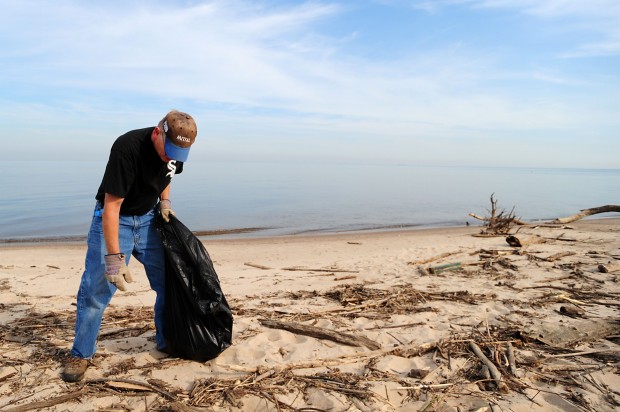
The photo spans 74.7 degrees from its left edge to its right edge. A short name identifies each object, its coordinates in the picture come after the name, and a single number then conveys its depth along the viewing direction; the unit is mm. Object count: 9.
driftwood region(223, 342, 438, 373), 2908
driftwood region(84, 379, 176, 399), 2610
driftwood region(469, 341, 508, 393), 2634
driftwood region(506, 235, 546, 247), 7809
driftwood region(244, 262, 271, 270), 7009
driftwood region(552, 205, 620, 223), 8219
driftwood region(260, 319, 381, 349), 3350
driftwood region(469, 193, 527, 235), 9989
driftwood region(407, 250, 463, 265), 6898
